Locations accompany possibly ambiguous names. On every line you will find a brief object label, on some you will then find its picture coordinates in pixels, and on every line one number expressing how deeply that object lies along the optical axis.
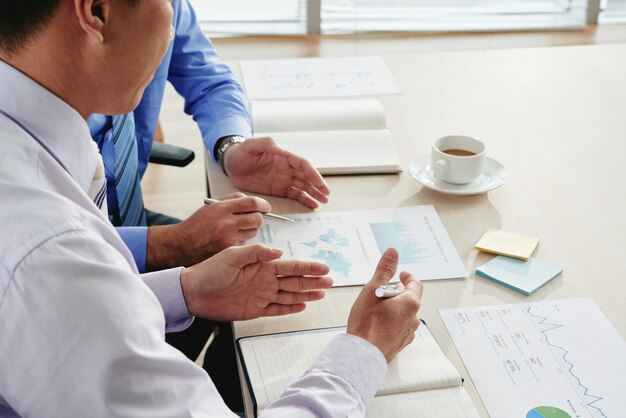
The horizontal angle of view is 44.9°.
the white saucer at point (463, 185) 1.39
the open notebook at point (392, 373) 0.95
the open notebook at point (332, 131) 1.51
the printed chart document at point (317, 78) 1.79
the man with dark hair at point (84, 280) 0.71
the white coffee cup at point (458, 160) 1.39
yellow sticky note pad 1.23
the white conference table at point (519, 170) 1.15
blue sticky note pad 1.16
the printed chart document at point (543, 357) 0.95
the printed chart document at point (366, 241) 1.21
